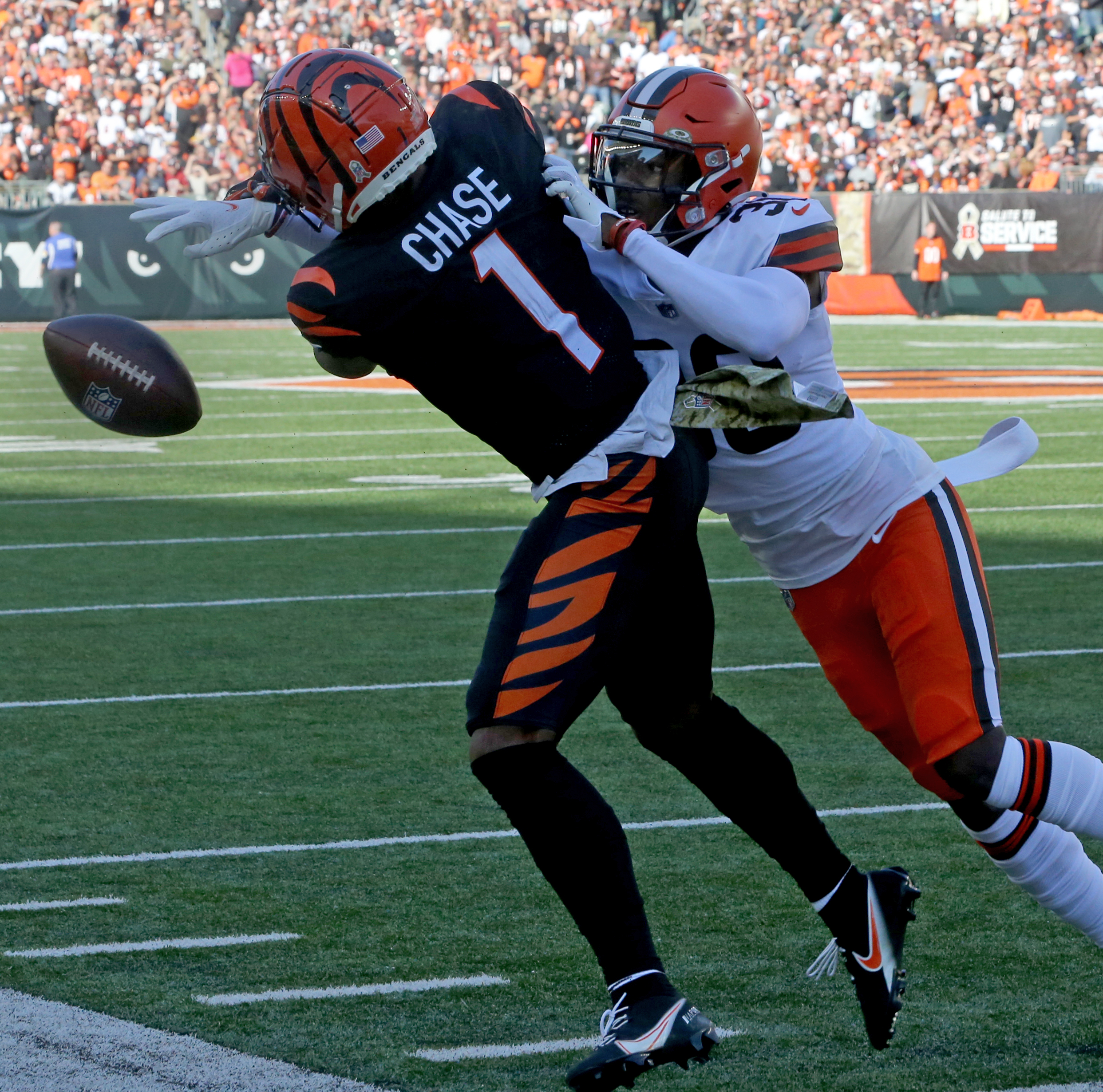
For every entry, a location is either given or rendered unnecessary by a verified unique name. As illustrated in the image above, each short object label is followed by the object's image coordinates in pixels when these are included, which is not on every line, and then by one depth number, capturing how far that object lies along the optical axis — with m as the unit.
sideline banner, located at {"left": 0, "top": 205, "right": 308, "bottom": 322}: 52.37
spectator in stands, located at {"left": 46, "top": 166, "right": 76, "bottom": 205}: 55.41
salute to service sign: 53.75
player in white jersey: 6.73
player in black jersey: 6.36
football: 8.18
